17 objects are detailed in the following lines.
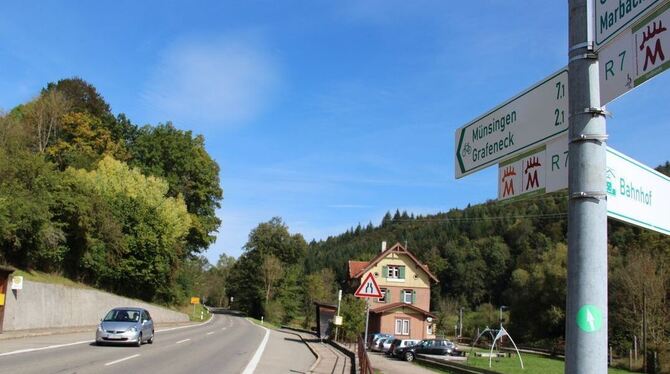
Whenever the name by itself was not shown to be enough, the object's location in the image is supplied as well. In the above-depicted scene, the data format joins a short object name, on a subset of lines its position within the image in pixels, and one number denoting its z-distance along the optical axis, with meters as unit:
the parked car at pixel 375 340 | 51.37
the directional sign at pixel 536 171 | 3.61
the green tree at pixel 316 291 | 110.06
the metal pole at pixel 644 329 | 41.12
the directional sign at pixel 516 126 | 3.68
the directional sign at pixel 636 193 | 3.47
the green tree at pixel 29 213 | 32.06
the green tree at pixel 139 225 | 50.81
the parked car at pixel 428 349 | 42.47
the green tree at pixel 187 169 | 69.88
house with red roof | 73.75
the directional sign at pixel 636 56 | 2.90
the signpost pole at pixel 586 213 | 3.06
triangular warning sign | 18.58
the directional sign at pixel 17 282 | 26.22
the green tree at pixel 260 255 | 113.44
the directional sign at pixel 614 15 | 3.05
